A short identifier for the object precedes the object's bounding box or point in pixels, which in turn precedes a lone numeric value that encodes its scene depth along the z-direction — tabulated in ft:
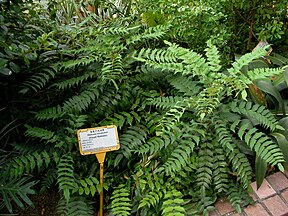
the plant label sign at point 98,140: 5.53
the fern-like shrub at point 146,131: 5.63
